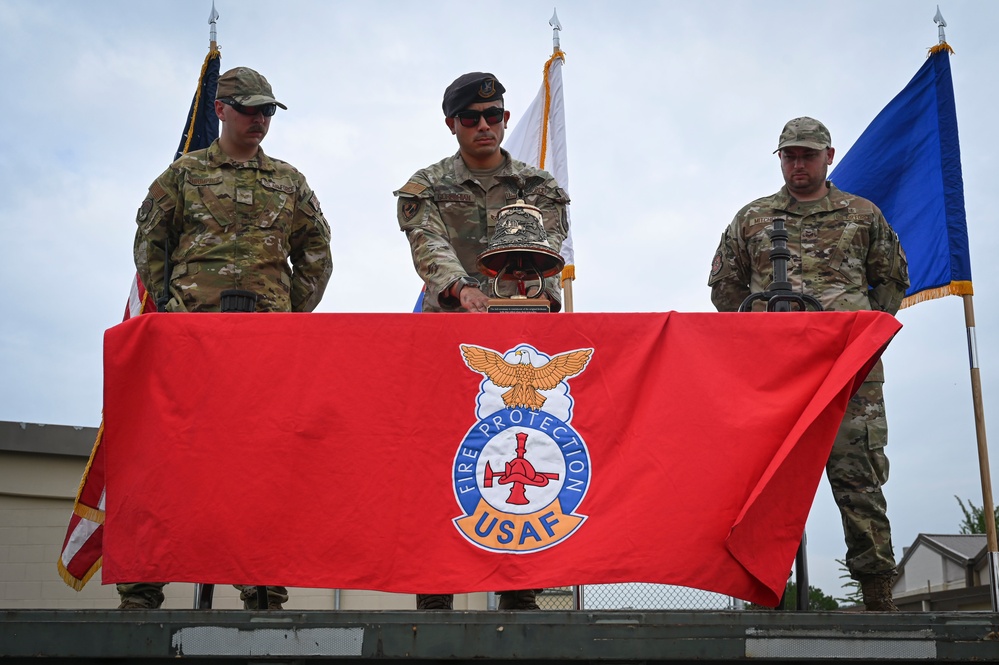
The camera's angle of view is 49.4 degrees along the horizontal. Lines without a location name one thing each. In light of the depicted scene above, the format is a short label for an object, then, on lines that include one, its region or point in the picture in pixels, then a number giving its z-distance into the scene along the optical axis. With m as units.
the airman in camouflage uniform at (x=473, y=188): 4.46
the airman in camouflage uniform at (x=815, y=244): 4.45
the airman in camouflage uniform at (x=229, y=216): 4.26
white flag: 8.57
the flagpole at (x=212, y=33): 7.18
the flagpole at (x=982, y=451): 5.87
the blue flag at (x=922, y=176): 7.01
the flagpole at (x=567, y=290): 7.79
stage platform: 2.42
